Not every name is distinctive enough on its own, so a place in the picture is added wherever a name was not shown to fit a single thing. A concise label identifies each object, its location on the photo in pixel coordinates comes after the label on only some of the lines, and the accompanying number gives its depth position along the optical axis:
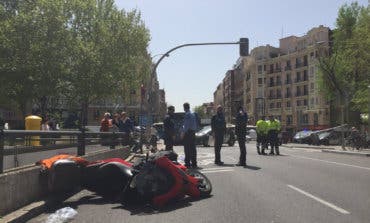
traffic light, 32.22
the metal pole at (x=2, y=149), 8.13
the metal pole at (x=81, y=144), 12.67
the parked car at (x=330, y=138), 51.19
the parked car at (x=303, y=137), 56.08
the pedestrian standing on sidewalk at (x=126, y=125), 23.22
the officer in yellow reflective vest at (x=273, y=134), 23.59
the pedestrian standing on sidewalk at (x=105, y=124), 21.91
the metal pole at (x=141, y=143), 23.78
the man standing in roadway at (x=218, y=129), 17.12
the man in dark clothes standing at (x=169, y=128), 16.64
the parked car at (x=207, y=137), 36.97
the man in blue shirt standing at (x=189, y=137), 15.88
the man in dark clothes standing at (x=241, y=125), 17.32
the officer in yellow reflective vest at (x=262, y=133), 23.78
